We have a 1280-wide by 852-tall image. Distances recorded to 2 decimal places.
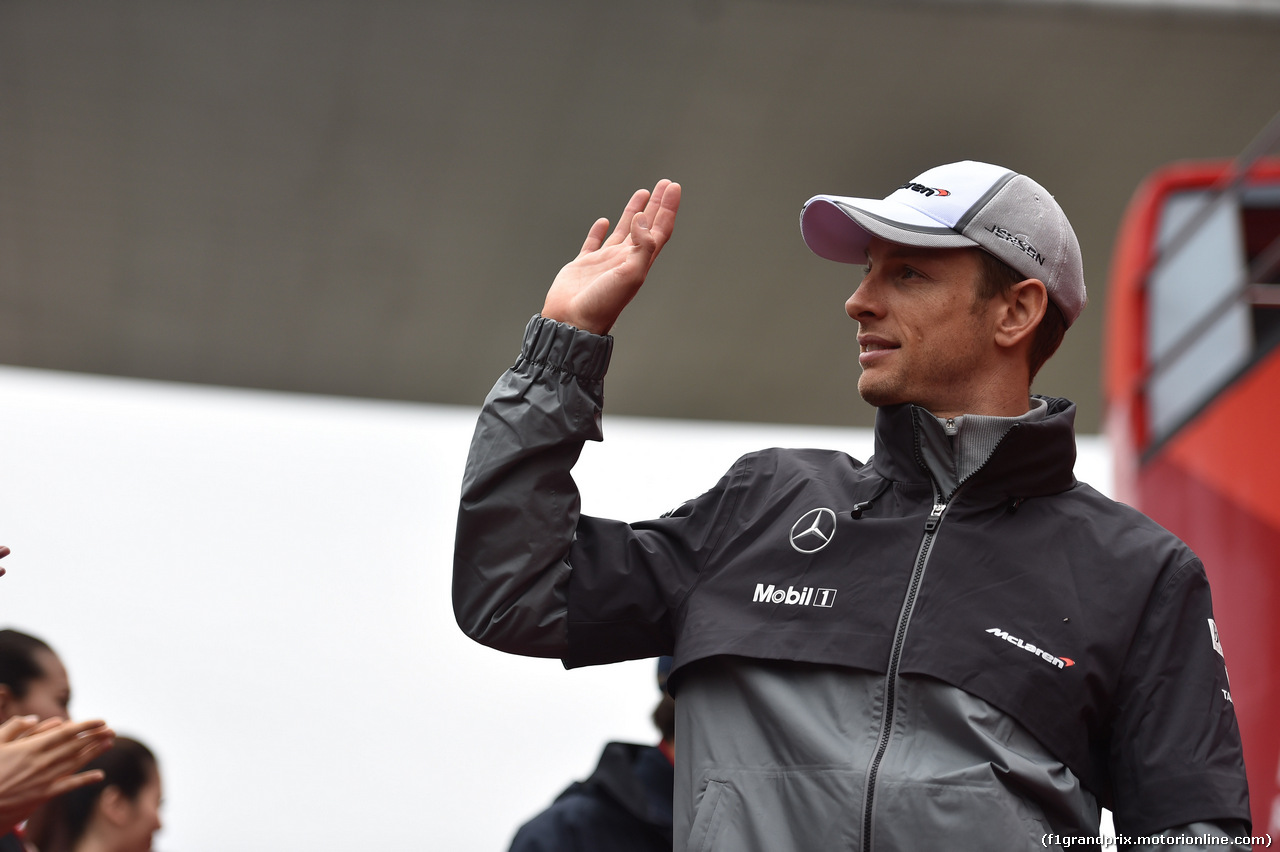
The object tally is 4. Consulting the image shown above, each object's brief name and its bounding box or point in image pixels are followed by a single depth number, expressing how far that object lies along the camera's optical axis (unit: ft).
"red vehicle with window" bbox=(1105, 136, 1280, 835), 27.35
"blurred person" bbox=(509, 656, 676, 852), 19.76
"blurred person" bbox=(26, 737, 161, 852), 24.00
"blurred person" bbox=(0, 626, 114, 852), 16.33
